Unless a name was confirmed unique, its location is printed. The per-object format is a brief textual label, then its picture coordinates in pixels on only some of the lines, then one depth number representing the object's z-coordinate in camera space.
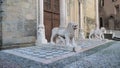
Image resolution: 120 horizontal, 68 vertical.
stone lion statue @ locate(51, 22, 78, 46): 4.72
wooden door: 7.10
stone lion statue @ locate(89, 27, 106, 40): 8.44
